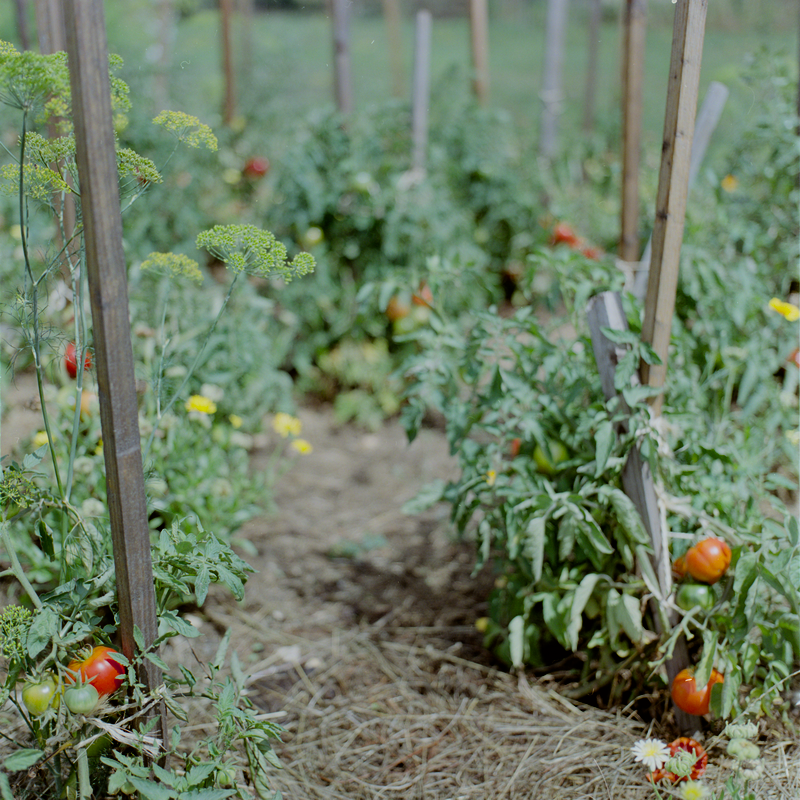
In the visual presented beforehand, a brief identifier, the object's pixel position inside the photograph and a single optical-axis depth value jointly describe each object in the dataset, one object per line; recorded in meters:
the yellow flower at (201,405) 1.69
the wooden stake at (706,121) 2.08
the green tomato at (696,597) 1.31
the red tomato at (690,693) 1.24
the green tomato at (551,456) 1.51
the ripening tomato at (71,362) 1.71
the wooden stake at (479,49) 3.84
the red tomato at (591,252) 2.62
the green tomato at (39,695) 0.96
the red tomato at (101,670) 1.02
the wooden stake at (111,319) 0.88
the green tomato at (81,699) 0.95
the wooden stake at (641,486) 1.35
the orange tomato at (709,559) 1.29
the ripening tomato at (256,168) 3.42
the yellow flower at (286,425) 2.04
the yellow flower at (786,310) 1.73
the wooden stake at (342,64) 2.91
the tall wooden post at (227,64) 4.03
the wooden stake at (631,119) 2.14
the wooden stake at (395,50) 5.92
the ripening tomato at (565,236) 3.02
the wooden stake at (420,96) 3.06
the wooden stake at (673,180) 1.17
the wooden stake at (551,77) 3.65
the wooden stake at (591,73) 4.24
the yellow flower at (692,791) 1.06
